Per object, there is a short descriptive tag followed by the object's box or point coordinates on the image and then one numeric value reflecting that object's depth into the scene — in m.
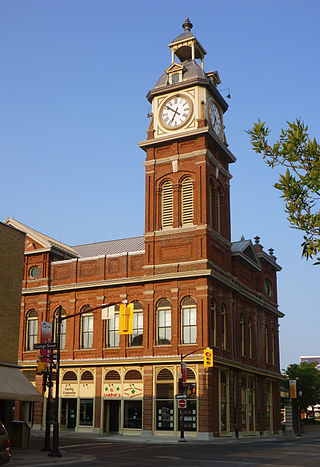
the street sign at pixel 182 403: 38.28
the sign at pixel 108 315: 26.92
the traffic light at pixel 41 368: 27.59
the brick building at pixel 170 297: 42.69
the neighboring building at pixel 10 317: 26.40
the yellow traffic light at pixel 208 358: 38.34
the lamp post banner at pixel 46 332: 30.23
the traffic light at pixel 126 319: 23.78
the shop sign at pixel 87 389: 45.94
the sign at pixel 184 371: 39.34
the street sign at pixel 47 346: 27.17
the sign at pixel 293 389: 58.62
